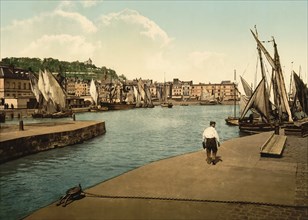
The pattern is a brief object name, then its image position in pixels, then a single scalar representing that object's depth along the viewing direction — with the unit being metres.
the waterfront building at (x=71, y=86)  197.38
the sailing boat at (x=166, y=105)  156.60
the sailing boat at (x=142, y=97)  147.50
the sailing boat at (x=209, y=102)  196.96
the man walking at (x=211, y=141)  14.14
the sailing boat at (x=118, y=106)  123.62
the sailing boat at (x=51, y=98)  67.06
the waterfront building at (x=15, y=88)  84.88
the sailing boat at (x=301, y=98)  42.12
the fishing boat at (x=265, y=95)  35.31
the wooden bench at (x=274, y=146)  15.84
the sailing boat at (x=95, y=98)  111.41
